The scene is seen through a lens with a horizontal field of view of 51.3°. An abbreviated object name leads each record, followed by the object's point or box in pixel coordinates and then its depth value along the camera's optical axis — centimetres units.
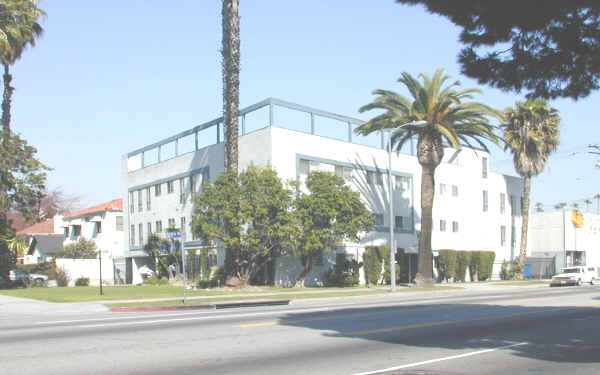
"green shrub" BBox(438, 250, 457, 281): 4578
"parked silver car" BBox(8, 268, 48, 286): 3995
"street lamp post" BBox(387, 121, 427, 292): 3270
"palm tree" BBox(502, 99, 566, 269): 4953
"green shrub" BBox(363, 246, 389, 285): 4062
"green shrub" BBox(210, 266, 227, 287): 3868
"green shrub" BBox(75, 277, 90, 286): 4306
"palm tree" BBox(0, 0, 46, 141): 3653
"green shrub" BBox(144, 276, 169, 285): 4297
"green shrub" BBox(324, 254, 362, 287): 3884
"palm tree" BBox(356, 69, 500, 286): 3569
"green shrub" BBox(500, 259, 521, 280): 5066
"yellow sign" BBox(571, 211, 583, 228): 5898
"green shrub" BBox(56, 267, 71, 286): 4156
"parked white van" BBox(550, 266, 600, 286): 4025
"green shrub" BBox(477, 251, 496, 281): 4866
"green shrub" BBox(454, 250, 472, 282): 4709
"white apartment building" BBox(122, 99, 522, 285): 3950
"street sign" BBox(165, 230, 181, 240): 2370
